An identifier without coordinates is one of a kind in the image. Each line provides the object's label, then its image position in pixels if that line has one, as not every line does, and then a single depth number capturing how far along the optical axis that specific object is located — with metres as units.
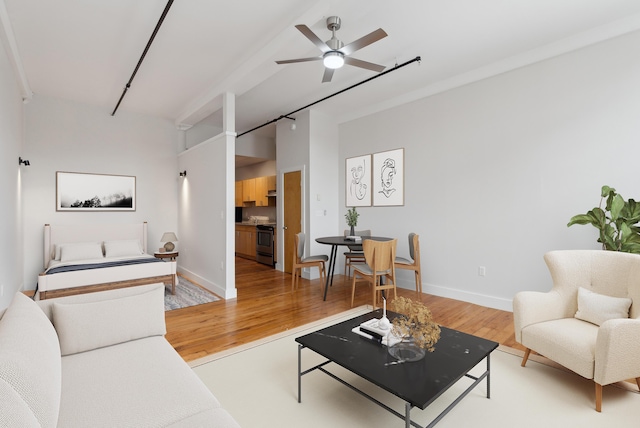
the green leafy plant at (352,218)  4.72
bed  3.99
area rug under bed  4.22
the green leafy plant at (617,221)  2.75
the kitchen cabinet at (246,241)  7.86
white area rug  1.89
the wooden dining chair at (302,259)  4.71
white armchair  1.93
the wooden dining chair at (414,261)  4.32
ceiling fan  2.49
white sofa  1.03
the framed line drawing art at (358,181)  5.52
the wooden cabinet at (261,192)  8.18
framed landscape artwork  5.25
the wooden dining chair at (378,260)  3.86
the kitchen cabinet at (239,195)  9.18
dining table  4.35
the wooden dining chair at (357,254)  5.24
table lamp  5.76
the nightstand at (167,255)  5.64
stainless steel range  7.04
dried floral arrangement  1.83
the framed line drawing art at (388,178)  5.05
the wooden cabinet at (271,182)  7.96
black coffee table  1.58
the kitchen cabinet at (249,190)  8.63
